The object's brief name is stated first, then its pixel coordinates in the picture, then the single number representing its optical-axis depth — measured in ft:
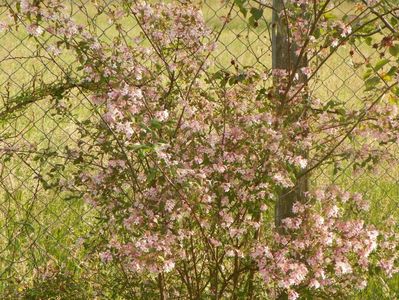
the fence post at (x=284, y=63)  15.83
